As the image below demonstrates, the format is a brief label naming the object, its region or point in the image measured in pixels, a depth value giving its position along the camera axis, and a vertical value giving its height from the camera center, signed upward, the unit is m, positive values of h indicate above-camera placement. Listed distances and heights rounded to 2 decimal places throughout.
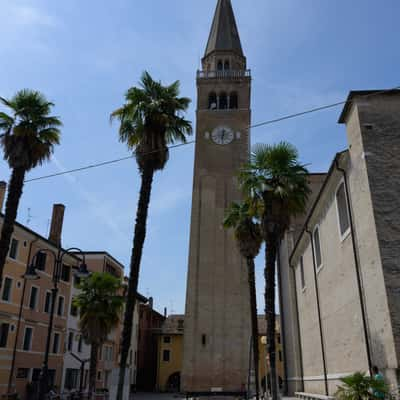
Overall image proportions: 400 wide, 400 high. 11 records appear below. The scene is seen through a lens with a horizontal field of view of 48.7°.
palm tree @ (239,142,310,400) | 16.59 +6.86
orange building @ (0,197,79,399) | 28.03 +3.78
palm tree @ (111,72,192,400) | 17.31 +9.86
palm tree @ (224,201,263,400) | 26.88 +8.03
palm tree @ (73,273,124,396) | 27.12 +3.99
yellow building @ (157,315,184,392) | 54.31 +2.07
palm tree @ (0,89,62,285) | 18.85 +10.01
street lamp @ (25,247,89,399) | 18.05 +3.81
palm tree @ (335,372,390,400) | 9.38 -0.17
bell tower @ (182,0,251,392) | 37.25 +11.72
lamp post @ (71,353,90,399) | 33.81 +1.17
